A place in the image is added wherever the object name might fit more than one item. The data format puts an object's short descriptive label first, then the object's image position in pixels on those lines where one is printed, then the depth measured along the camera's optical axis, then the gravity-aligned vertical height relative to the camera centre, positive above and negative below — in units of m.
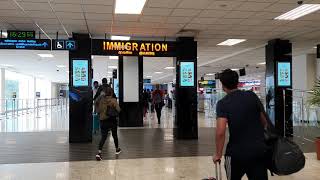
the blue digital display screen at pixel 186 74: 10.05 +0.52
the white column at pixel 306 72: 15.19 +0.87
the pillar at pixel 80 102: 9.27 -0.24
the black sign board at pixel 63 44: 8.11 +1.14
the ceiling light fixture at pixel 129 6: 6.52 +1.67
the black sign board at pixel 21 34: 8.07 +1.35
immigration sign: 8.60 +1.09
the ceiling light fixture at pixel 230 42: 11.16 +1.62
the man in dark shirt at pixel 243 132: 2.61 -0.30
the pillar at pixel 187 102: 10.03 -0.28
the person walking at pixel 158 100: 14.58 -0.32
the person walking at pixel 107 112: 6.89 -0.38
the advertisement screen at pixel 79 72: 9.27 +0.54
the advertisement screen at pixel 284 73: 10.85 +0.57
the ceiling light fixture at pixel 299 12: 6.87 +1.65
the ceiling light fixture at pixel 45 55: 15.34 +1.65
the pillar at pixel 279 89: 10.73 +0.08
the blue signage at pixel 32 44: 7.98 +1.11
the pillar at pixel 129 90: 12.88 +0.09
